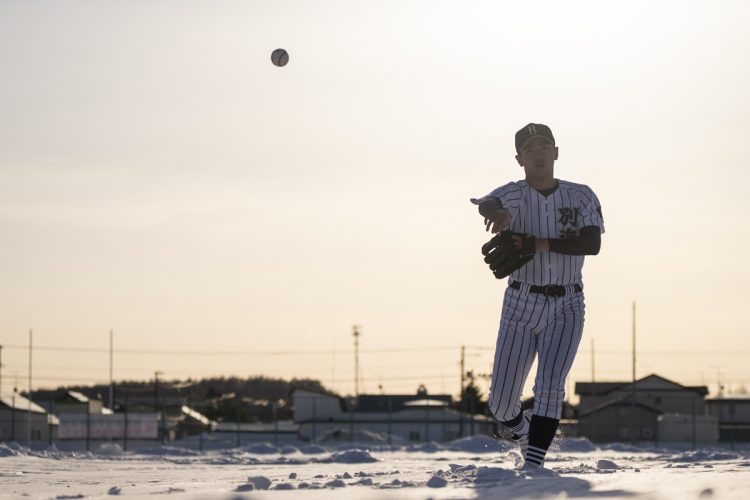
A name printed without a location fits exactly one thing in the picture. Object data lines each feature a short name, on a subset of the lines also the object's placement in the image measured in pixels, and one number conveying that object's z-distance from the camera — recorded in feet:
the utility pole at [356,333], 296.92
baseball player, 23.25
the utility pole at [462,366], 149.85
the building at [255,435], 162.34
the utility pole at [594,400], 172.42
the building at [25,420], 173.88
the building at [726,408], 202.38
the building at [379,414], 184.55
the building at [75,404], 228.22
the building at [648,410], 176.86
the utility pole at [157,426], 164.55
